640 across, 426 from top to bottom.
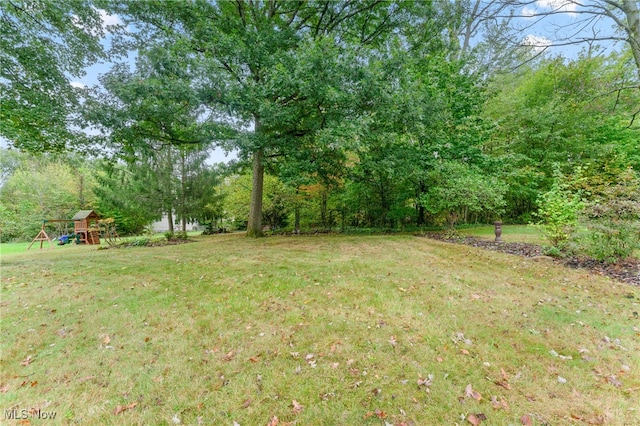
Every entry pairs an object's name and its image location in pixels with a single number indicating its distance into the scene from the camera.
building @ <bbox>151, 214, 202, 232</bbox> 24.05
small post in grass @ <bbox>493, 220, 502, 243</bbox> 8.22
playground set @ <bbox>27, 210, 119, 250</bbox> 12.88
